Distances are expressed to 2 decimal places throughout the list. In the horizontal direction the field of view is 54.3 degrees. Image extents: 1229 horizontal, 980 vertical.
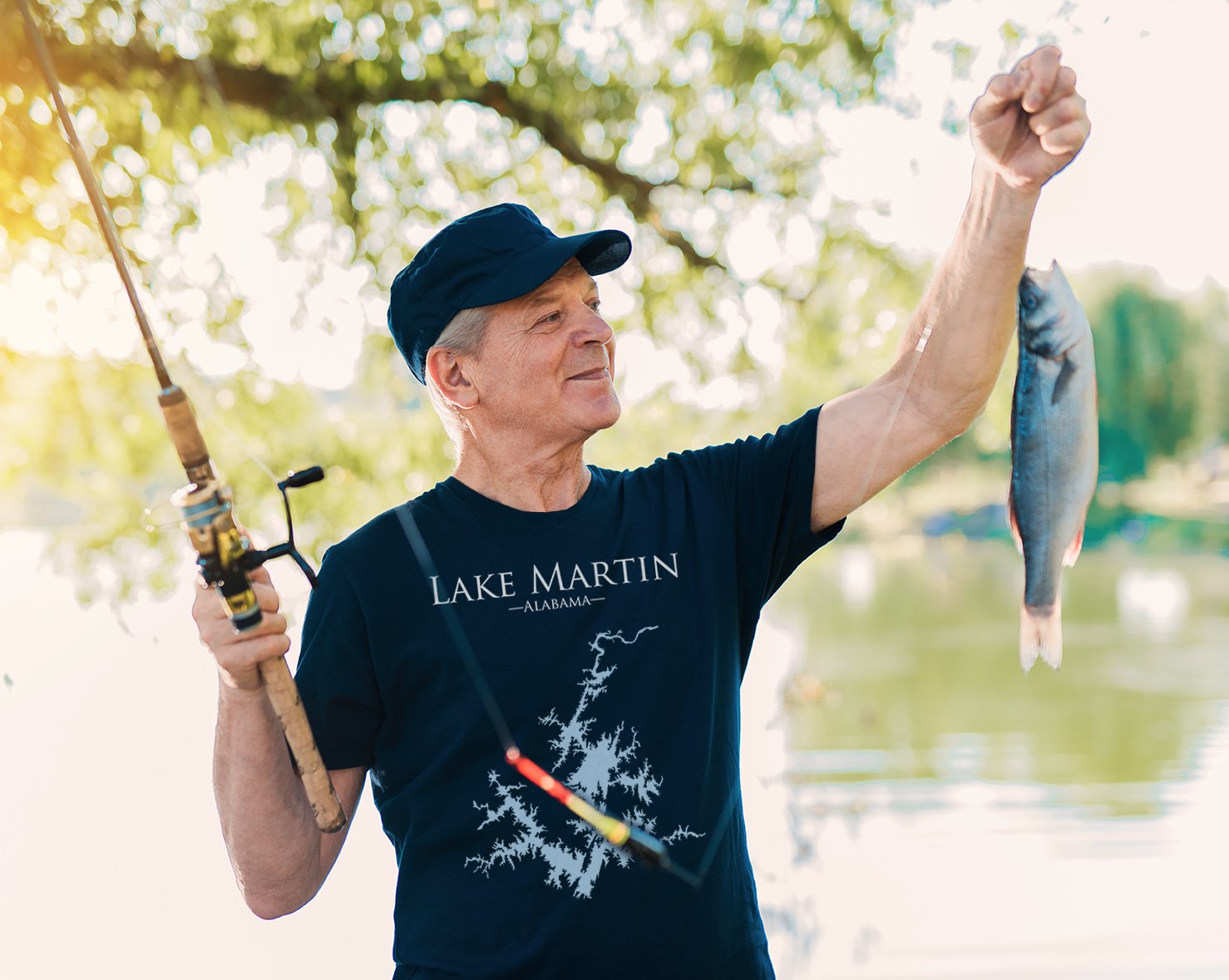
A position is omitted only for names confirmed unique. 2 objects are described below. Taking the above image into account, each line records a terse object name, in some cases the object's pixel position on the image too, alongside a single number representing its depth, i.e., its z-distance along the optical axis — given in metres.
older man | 1.68
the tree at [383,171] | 4.94
